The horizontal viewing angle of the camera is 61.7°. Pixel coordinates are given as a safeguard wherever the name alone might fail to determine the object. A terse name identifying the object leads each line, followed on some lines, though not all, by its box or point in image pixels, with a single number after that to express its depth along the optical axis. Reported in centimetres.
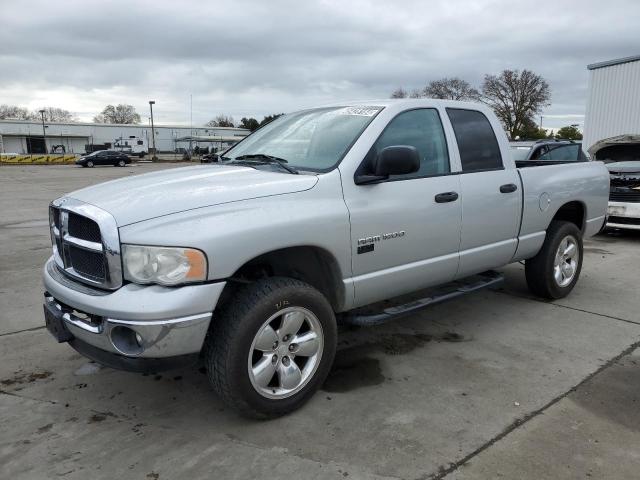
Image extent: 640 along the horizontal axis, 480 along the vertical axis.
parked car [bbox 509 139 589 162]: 956
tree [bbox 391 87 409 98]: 5222
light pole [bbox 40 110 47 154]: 8101
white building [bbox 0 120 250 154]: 8050
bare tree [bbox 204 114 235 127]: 11959
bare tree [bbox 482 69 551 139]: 5644
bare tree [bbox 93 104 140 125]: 11062
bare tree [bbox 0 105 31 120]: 10909
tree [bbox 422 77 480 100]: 5422
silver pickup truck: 278
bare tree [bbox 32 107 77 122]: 10675
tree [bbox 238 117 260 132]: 8906
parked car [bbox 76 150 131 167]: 4541
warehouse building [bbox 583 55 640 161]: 2162
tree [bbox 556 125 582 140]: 5994
